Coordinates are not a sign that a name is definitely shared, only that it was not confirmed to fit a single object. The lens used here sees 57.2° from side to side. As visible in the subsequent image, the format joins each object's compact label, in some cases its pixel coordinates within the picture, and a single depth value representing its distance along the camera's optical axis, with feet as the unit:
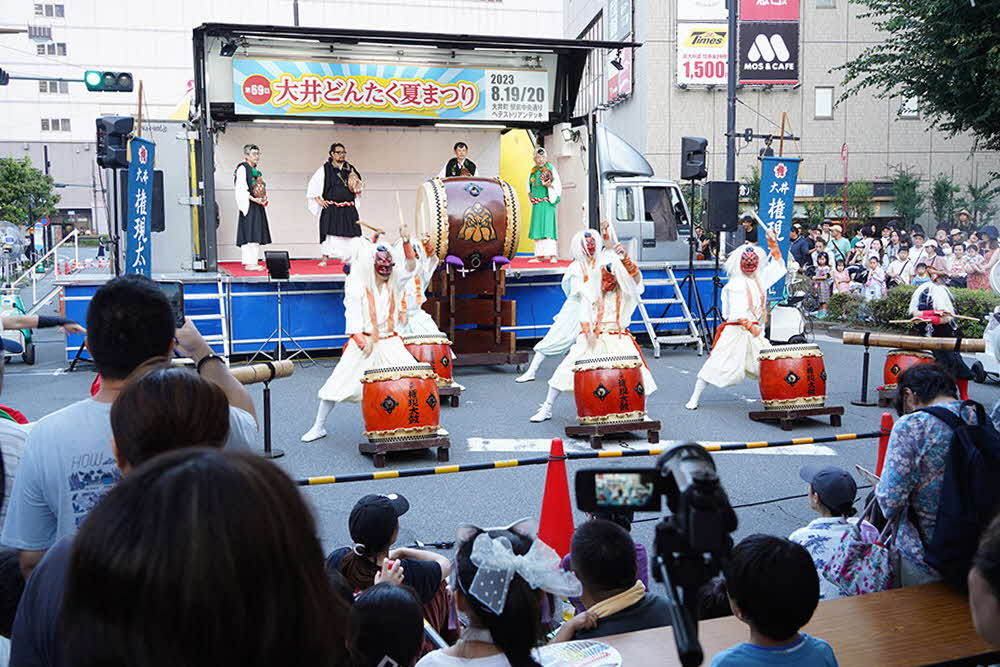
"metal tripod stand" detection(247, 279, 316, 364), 39.32
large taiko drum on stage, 34.24
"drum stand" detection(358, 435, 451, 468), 23.24
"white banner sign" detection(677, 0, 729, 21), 94.89
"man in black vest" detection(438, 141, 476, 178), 46.03
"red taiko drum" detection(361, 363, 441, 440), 23.48
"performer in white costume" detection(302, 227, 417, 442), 25.88
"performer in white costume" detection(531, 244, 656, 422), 26.96
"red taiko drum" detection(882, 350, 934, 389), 28.02
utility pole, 46.58
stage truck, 39.34
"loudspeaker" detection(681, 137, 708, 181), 40.34
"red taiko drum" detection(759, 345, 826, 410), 26.71
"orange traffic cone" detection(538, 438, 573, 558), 16.19
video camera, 4.23
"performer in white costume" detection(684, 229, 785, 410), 28.55
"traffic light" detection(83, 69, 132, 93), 43.55
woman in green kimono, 46.77
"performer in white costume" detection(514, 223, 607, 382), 27.66
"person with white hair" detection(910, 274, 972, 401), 28.81
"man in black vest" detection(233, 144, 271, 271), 43.75
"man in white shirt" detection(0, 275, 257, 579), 7.14
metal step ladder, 41.22
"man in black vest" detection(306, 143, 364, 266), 44.27
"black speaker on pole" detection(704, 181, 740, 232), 39.11
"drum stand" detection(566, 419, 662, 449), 24.62
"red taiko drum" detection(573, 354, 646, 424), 24.77
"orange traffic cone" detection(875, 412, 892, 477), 16.63
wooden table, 8.93
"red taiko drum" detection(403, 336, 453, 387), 29.71
